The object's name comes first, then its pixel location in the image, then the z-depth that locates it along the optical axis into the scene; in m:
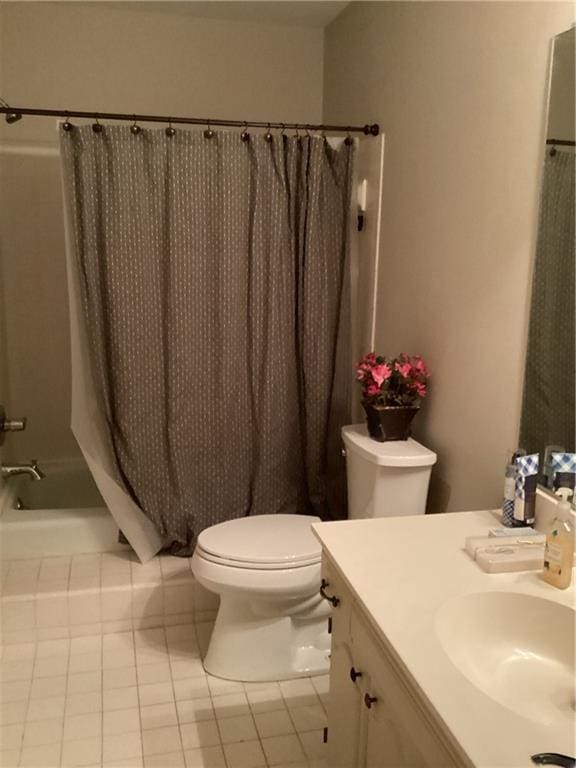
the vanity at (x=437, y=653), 0.86
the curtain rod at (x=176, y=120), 2.11
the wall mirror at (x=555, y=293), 1.38
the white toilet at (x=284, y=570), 1.94
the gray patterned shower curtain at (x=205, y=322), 2.25
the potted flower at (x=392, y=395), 2.01
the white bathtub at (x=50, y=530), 2.39
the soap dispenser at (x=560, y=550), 1.19
